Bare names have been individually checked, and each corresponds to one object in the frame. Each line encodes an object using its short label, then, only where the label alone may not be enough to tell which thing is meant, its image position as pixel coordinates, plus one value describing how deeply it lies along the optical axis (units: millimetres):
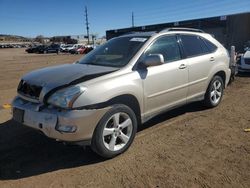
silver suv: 2700
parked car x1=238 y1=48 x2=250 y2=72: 8083
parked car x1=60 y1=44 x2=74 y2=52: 40078
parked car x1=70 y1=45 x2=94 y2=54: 36600
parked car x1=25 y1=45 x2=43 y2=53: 39490
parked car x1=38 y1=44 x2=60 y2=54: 38545
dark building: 25711
